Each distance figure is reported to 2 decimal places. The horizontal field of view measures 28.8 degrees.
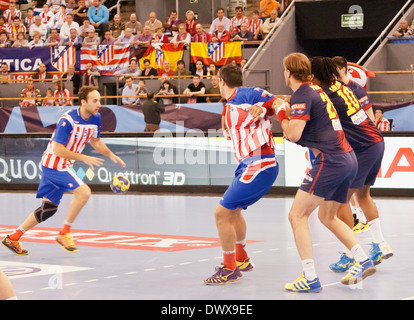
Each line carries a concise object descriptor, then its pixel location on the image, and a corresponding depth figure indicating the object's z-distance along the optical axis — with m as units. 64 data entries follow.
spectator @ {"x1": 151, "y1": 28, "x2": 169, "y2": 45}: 23.33
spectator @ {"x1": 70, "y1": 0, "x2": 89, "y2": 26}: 25.83
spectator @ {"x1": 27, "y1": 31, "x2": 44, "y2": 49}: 24.97
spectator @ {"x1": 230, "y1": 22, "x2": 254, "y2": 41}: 22.83
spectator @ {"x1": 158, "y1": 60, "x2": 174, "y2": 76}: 21.92
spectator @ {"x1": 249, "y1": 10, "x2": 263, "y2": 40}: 23.40
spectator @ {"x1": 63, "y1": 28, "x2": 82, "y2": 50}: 24.22
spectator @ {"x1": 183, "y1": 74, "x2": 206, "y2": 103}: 20.73
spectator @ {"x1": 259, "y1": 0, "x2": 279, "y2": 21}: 24.06
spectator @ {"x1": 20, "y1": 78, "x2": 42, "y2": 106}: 22.97
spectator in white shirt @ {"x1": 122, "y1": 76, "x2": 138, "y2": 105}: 21.46
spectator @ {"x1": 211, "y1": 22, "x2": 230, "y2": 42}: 22.98
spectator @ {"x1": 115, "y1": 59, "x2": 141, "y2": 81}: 22.59
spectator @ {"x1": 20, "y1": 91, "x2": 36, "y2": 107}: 22.70
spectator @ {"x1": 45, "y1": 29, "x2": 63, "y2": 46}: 24.62
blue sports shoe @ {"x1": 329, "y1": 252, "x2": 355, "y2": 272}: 8.56
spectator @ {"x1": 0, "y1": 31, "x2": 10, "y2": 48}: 25.12
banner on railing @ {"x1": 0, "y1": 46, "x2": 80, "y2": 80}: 24.06
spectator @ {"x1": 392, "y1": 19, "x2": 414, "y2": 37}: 21.70
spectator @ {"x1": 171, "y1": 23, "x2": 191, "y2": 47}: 23.09
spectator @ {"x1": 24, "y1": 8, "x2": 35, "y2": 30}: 26.53
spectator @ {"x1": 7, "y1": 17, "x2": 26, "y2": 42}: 26.09
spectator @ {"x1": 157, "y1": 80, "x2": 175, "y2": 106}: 21.06
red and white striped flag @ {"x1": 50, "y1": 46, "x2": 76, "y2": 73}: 24.02
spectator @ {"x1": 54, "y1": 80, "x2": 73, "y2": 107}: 22.69
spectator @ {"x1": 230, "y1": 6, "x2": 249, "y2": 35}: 23.50
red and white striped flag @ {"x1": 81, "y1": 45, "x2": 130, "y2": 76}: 23.34
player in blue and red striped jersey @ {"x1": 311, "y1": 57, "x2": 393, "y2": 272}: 8.11
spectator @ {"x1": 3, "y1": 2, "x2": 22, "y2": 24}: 27.22
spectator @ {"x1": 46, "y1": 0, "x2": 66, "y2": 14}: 26.60
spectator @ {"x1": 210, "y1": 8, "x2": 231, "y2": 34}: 23.67
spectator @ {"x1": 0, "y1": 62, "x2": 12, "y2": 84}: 23.86
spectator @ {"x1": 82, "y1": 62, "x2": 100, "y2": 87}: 22.92
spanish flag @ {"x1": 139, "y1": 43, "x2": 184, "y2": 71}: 22.70
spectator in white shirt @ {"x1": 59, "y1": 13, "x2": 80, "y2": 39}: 24.66
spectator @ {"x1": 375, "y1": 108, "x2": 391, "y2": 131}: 17.48
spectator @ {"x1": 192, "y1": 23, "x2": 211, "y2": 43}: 23.20
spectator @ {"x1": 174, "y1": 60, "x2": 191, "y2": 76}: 21.79
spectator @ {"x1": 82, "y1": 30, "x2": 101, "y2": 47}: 23.98
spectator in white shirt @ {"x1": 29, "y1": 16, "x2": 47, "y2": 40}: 25.59
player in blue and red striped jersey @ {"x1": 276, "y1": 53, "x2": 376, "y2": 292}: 7.47
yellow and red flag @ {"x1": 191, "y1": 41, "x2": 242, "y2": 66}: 22.23
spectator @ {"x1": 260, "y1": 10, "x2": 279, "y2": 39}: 23.27
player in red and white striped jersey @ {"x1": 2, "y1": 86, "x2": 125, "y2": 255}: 10.46
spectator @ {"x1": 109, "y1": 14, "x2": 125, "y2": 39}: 25.05
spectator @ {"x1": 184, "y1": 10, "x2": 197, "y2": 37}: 23.94
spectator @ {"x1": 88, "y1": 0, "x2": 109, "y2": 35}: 25.48
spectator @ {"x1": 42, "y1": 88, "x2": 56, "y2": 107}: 22.66
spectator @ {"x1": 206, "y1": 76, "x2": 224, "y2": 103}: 20.53
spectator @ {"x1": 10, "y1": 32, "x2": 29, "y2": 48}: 24.97
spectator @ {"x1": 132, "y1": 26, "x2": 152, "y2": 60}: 23.20
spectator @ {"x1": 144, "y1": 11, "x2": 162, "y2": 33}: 24.09
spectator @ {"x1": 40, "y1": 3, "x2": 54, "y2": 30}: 25.73
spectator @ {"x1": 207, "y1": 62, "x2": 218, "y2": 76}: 21.36
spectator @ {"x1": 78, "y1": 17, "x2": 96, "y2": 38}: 24.52
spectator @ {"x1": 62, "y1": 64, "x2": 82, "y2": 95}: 23.02
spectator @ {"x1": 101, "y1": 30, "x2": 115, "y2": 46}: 23.89
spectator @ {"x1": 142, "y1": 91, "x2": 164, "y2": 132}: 19.98
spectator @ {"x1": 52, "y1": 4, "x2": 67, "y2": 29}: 25.48
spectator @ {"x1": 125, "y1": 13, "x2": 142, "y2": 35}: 24.60
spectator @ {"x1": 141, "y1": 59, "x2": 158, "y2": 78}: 22.23
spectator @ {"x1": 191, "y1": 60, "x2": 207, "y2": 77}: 21.70
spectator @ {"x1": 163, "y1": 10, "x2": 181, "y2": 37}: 24.05
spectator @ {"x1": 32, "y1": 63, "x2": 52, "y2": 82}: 23.73
